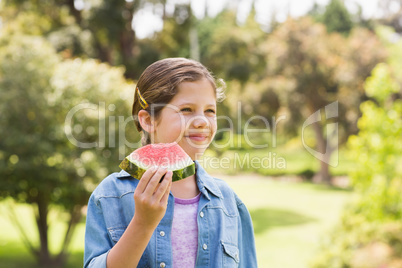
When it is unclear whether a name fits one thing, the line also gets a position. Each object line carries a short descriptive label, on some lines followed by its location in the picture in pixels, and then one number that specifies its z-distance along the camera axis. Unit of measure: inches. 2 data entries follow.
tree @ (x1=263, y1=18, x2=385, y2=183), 816.9
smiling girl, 52.3
